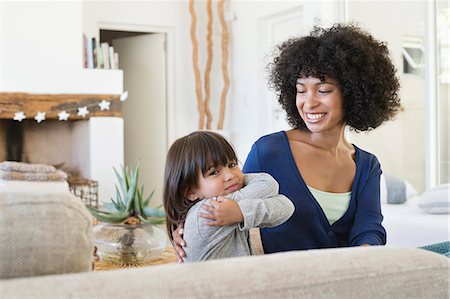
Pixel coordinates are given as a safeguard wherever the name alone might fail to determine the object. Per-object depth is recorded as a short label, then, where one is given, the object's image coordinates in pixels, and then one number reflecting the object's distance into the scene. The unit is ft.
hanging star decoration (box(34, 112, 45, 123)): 16.66
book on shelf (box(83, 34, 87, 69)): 18.25
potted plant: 6.69
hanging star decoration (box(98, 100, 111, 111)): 17.40
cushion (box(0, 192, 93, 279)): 2.56
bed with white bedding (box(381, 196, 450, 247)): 10.64
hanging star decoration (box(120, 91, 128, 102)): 17.43
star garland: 16.51
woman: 5.75
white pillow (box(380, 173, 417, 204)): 13.62
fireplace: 16.89
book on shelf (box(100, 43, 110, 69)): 18.69
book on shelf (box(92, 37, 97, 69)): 18.45
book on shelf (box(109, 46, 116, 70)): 18.69
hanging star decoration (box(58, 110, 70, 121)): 16.94
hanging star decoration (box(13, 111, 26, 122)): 16.42
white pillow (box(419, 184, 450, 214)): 11.59
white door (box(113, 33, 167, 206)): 21.12
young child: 4.54
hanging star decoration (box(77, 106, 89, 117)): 17.08
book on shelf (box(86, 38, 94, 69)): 18.28
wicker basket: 16.51
